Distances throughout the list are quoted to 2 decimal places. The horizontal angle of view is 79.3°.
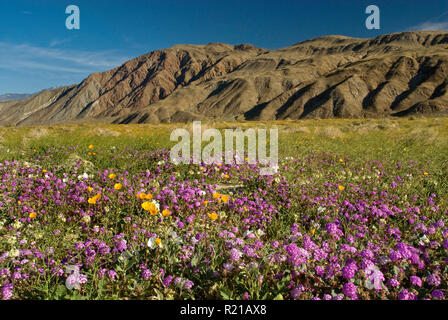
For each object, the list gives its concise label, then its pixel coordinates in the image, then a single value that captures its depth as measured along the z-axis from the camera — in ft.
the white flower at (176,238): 7.80
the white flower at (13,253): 6.98
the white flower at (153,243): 7.32
